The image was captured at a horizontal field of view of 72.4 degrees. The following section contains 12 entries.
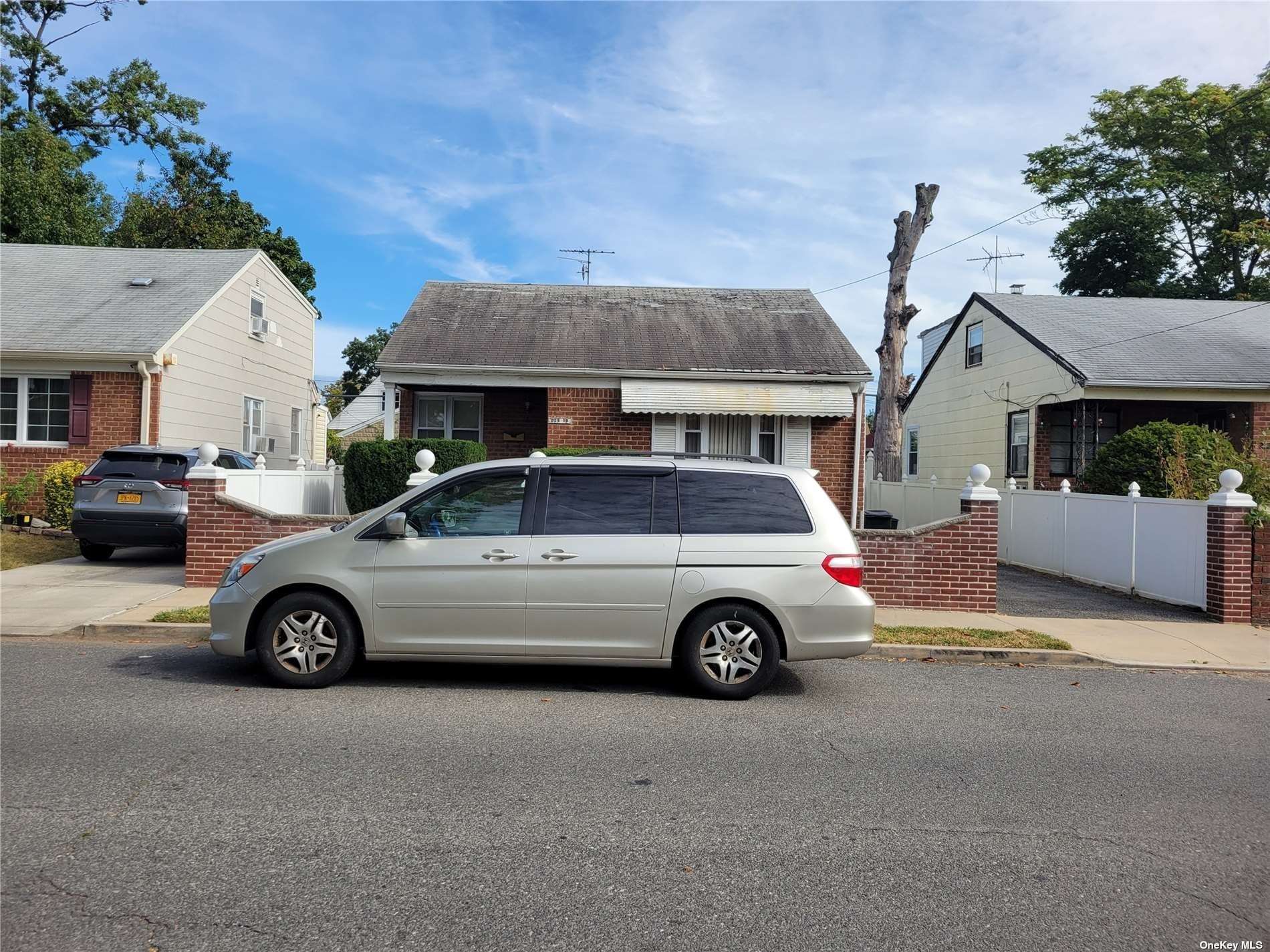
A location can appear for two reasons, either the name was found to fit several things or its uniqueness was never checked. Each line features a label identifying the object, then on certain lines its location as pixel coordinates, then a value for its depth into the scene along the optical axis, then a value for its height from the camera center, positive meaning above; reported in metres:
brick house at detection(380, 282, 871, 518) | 16.44 +1.96
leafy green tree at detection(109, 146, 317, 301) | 32.53 +10.02
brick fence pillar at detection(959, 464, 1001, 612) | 9.91 -0.71
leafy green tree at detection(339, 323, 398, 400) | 56.78 +8.51
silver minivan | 6.14 -0.82
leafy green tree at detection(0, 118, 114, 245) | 26.92 +9.08
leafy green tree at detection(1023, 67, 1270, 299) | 32.50 +11.64
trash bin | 14.43 -0.55
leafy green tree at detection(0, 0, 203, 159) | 34.19 +15.36
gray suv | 11.31 -0.33
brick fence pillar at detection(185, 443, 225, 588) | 10.15 -0.58
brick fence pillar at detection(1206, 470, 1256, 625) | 9.88 -0.78
